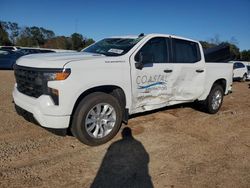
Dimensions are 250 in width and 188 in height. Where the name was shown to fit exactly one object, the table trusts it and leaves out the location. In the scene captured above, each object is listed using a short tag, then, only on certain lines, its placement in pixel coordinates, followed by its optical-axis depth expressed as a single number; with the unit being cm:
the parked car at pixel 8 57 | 1326
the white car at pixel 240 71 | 1499
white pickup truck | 284
